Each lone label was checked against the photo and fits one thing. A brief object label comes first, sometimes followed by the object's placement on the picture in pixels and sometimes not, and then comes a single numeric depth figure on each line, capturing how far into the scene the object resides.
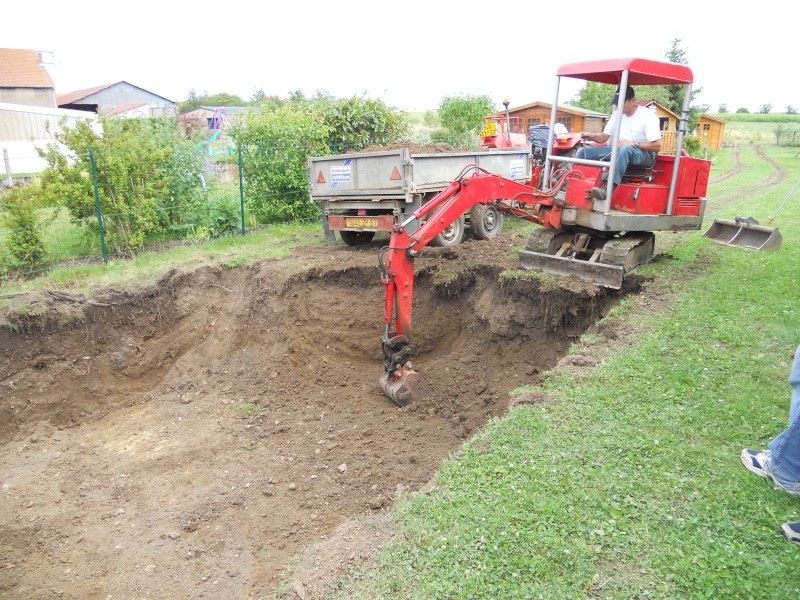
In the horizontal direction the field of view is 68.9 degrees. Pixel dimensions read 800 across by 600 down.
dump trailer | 8.41
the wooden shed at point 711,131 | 39.97
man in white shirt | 6.63
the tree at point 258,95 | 59.80
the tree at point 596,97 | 31.74
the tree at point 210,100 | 73.06
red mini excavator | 5.91
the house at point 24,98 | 29.23
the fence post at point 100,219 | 9.12
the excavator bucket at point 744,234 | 8.53
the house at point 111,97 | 55.75
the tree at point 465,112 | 23.06
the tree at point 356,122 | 12.97
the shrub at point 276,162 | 11.80
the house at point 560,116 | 25.13
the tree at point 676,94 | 29.62
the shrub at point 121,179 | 9.16
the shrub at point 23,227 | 8.46
